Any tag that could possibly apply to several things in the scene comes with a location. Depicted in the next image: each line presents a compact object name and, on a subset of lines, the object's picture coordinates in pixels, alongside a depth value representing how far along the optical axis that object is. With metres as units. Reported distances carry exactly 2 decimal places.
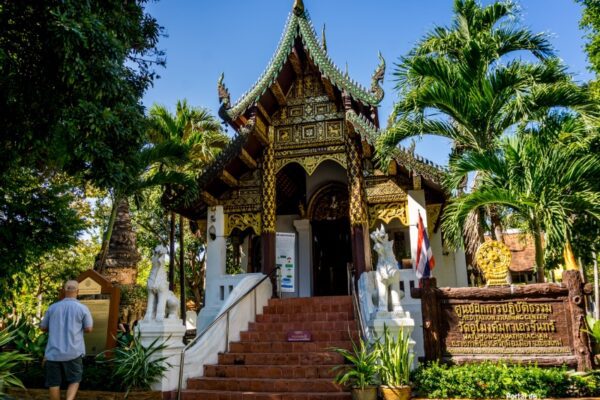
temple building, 9.83
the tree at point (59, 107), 6.19
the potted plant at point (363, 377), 5.38
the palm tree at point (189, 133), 13.09
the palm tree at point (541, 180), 5.79
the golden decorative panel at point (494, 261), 6.12
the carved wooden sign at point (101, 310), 7.05
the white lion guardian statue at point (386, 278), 6.50
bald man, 4.82
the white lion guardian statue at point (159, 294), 6.77
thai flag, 8.35
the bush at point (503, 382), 5.17
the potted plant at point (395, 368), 5.34
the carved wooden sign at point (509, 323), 5.63
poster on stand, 10.92
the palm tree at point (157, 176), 9.74
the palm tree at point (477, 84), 6.54
